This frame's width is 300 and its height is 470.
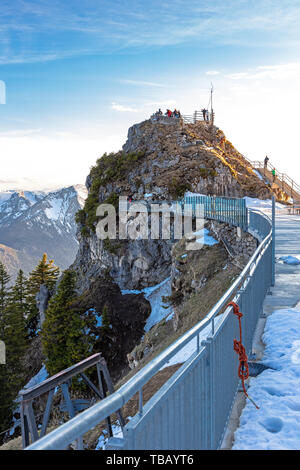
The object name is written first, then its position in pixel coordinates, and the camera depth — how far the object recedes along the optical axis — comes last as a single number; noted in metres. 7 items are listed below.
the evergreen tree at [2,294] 40.83
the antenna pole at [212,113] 65.60
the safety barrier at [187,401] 1.89
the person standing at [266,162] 56.10
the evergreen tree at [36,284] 52.56
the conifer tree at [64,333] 31.62
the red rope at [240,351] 4.82
